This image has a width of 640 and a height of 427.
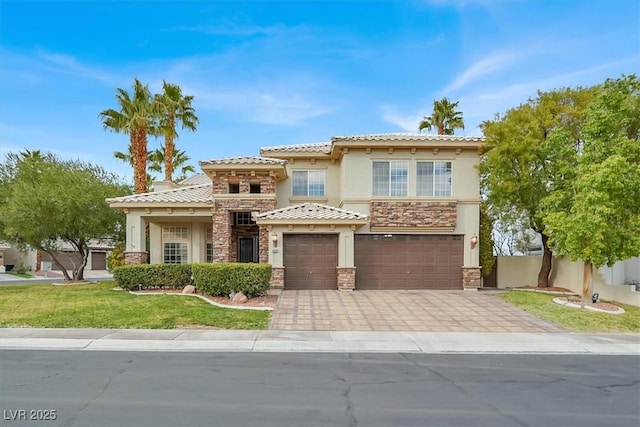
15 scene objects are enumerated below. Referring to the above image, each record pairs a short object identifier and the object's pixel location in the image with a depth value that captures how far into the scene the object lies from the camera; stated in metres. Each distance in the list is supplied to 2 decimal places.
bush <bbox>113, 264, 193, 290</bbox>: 17.80
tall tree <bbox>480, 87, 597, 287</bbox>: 17.95
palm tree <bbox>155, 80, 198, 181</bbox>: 27.88
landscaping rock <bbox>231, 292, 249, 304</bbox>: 14.85
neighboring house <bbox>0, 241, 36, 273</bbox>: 42.47
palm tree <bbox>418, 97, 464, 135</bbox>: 31.45
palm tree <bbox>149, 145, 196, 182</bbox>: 35.00
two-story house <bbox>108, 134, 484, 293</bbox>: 18.31
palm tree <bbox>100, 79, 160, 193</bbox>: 25.42
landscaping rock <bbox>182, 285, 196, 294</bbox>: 16.89
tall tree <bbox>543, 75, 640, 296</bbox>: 14.34
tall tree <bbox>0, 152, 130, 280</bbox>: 20.39
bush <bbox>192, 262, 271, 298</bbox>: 15.48
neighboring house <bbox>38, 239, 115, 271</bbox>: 42.50
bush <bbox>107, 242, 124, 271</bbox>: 27.25
